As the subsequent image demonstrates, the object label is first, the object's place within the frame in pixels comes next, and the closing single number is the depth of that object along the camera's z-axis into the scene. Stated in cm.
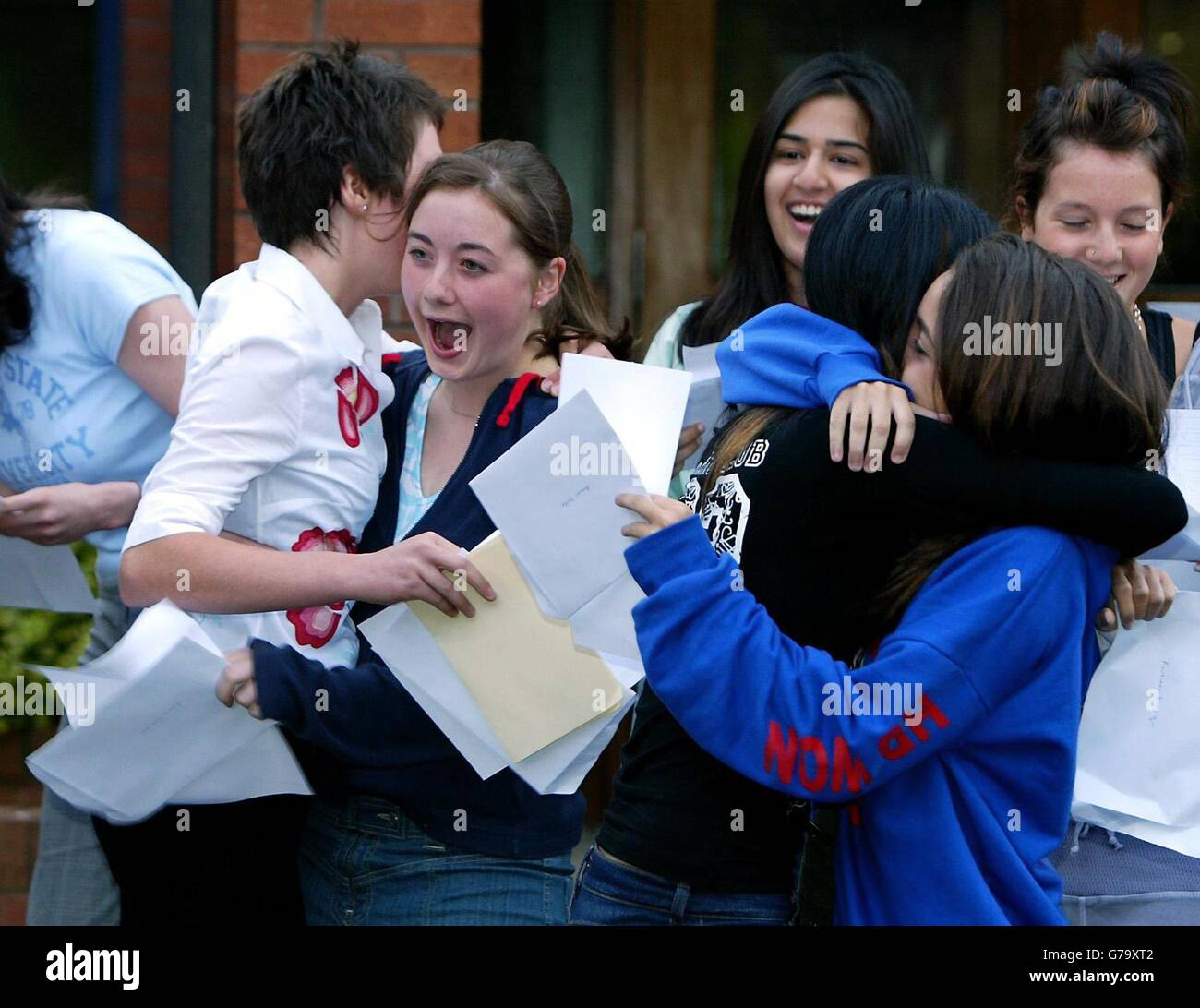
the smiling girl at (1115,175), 247
